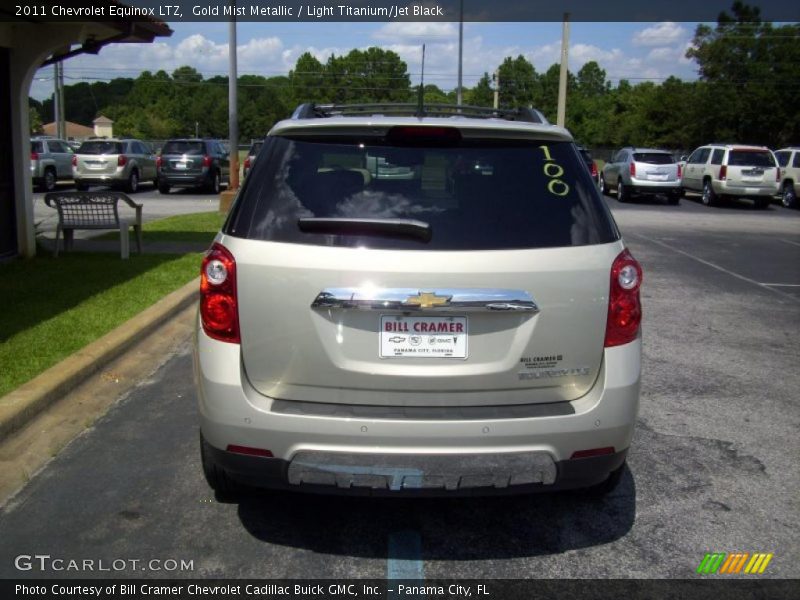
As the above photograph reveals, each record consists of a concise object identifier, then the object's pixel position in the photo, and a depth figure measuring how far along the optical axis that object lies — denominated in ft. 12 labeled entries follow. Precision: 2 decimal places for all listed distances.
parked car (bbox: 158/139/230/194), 84.38
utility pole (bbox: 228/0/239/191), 57.36
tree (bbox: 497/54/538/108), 355.42
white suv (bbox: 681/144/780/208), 83.35
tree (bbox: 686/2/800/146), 143.43
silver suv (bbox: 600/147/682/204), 86.02
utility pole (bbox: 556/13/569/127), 104.83
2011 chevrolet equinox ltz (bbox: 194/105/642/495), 10.30
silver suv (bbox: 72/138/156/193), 83.25
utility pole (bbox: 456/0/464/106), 151.23
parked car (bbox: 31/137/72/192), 82.48
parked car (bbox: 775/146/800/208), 85.46
